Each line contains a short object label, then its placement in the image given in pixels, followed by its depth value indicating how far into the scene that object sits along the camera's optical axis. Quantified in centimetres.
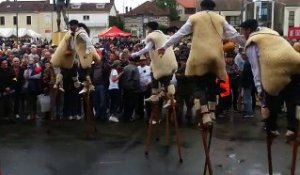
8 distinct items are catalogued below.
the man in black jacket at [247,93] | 1204
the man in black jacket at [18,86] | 1165
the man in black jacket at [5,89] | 1137
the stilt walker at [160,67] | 780
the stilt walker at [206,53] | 622
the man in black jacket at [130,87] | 1140
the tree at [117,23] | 6609
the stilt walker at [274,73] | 570
